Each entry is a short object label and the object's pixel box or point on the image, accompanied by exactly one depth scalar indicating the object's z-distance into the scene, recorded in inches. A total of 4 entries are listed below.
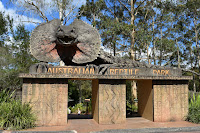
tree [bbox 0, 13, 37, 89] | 680.7
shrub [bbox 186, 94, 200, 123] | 295.3
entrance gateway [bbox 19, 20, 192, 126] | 272.5
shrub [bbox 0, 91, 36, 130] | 238.1
